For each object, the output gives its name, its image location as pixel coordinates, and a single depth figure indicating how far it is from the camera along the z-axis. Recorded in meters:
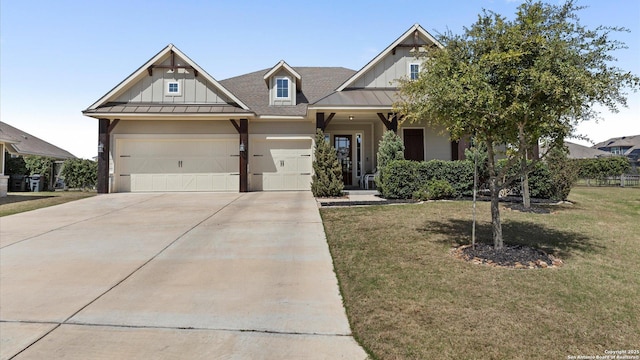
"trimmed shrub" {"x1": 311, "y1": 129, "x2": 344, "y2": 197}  11.38
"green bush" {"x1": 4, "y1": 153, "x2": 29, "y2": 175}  16.86
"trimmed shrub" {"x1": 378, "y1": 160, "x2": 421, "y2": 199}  10.62
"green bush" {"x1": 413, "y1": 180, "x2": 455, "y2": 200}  10.34
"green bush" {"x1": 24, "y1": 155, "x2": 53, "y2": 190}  17.12
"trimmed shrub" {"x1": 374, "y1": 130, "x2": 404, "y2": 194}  11.53
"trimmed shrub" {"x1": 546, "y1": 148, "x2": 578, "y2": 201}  10.24
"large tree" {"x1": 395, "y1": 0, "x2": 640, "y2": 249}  4.32
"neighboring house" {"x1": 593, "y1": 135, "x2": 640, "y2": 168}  46.97
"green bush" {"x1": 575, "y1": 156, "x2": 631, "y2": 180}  22.22
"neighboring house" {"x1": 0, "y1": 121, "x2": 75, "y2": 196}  21.06
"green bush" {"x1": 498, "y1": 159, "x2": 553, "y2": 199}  10.53
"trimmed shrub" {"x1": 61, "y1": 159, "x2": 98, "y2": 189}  15.88
